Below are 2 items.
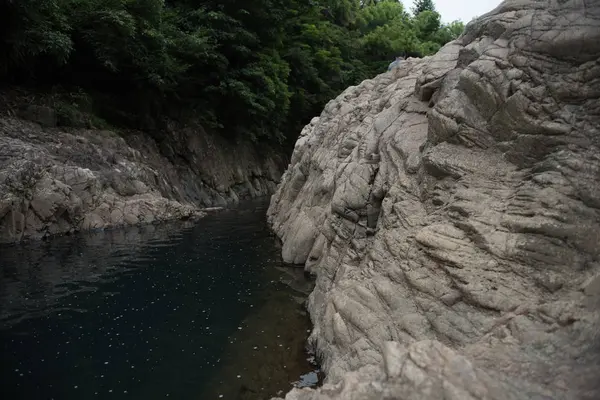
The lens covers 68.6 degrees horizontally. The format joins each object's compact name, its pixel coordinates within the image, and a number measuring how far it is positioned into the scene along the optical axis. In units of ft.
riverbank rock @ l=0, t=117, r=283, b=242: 57.11
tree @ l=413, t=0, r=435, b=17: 234.38
